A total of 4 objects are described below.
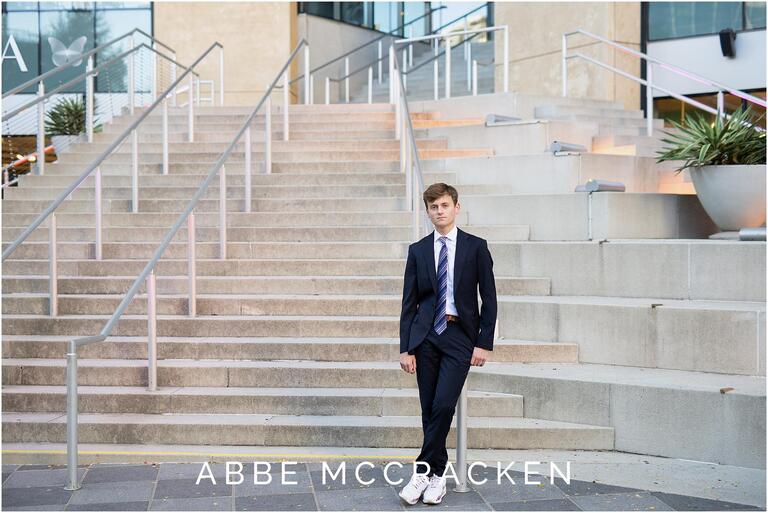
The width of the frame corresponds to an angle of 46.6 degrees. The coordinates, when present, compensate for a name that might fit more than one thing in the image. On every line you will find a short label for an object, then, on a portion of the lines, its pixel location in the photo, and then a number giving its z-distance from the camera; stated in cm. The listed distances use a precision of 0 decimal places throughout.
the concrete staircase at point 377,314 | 591
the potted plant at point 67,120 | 1603
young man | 477
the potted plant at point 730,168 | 748
